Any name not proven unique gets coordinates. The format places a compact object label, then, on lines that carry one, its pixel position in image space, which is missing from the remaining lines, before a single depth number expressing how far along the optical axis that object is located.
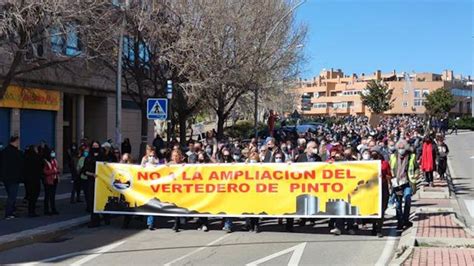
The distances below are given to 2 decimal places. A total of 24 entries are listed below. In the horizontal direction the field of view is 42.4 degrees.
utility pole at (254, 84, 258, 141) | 28.42
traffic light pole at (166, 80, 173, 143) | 19.14
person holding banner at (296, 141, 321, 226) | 12.77
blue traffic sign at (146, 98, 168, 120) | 16.97
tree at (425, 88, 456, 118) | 89.78
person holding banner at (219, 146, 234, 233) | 13.83
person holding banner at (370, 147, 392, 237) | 11.28
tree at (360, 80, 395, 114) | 79.81
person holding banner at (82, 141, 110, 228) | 12.80
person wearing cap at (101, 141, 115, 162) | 14.06
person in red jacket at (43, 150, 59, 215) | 13.70
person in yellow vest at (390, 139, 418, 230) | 11.92
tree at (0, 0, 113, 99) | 13.27
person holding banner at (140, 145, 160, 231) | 12.41
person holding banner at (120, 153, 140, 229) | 12.61
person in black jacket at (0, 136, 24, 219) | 12.75
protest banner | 11.35
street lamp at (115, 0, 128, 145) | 19.19
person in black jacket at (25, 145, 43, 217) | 13.36
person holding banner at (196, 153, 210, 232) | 12.25
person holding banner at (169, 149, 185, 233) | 12.83
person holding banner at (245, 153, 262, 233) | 11.98
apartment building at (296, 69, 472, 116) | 131.25
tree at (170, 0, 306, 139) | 23.12
